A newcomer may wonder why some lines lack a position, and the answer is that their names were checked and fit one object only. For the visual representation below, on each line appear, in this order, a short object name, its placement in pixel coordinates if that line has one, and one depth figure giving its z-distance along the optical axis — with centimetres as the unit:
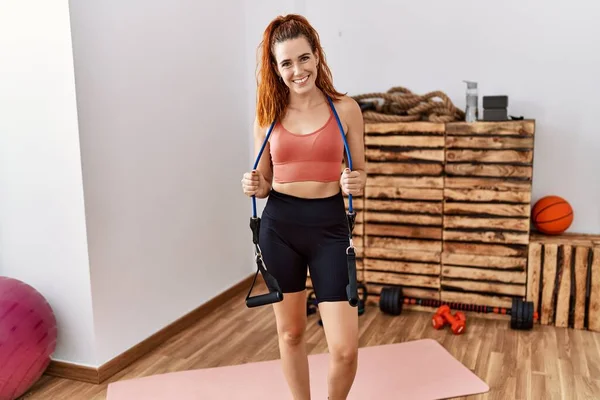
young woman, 197
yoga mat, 259
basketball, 342
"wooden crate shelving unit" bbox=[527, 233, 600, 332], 325
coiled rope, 347
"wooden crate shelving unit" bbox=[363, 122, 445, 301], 347
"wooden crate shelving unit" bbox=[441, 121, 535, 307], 332
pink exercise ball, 242
